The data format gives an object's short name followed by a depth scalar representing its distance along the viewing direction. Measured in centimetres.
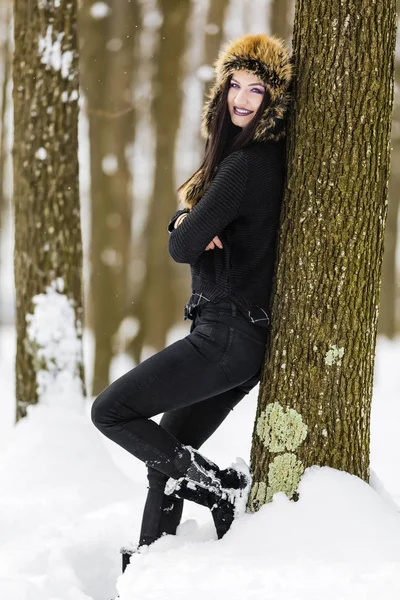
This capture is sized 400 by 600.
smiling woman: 598
